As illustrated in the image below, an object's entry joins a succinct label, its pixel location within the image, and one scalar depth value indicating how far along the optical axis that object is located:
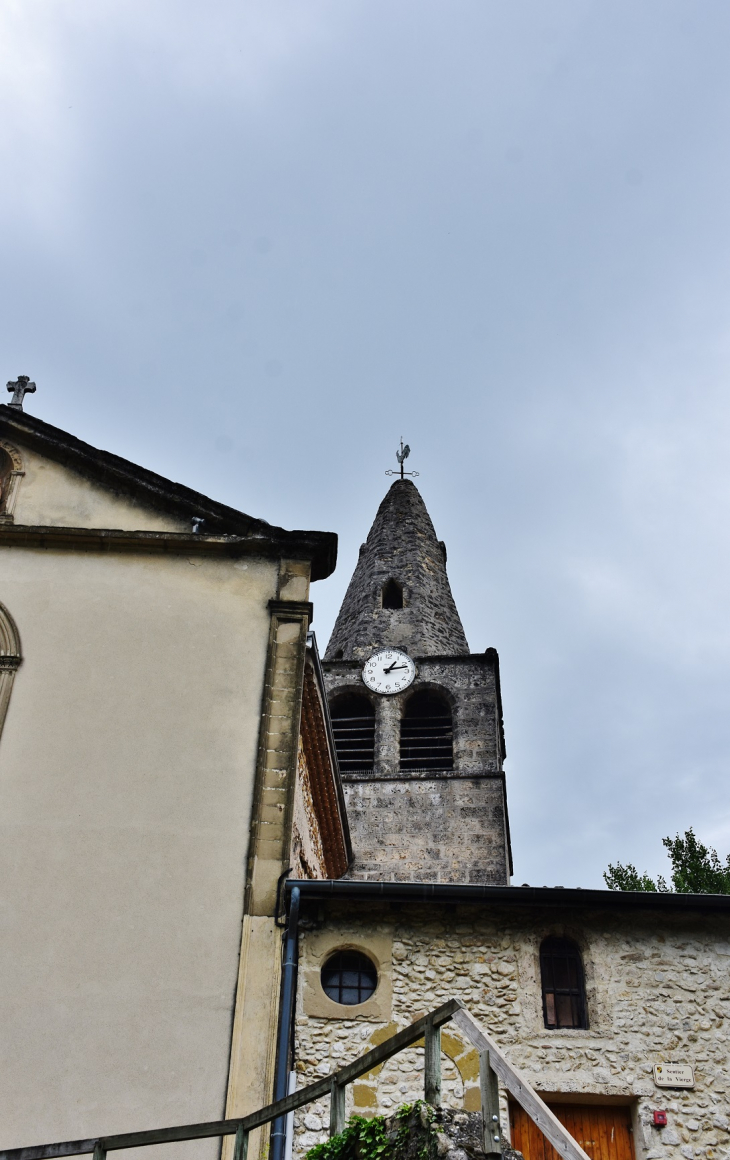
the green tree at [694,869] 22.47
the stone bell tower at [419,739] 20.09
